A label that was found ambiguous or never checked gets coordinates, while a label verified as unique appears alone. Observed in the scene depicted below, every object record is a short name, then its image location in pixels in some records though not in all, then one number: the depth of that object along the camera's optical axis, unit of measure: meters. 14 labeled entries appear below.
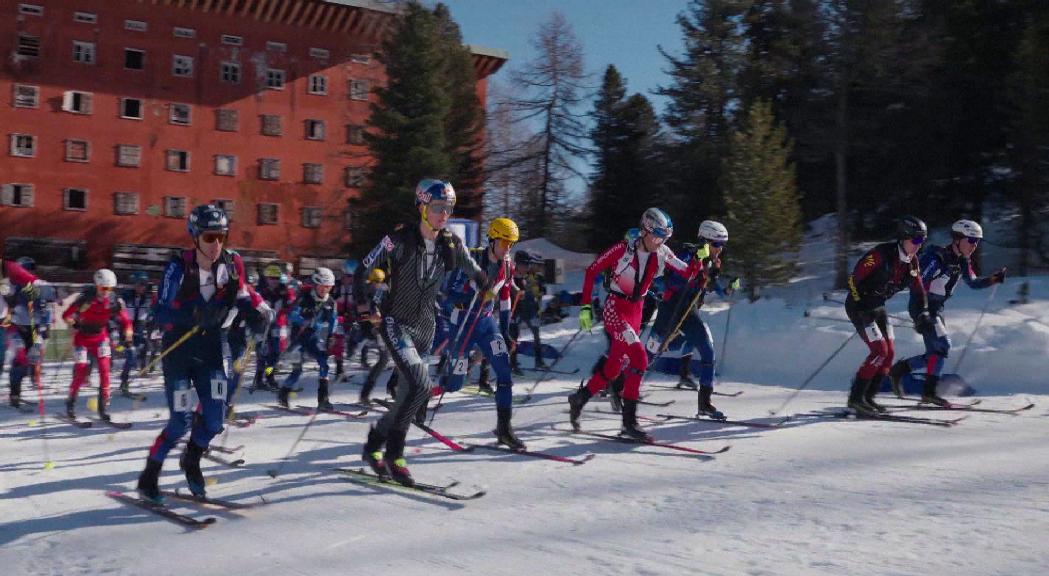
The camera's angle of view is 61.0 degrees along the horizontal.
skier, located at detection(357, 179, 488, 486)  6.37
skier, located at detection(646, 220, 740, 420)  9.94
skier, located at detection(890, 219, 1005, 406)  10.59
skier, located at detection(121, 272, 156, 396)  16.28
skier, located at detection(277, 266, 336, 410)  11.95
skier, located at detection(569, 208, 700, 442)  8.34
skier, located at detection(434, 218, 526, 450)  8.24
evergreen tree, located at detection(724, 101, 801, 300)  23.59
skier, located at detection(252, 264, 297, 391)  13.23
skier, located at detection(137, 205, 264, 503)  5.89
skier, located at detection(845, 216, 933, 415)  9.84
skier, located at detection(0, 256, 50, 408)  12.23
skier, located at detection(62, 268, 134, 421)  10.70
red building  43.19
